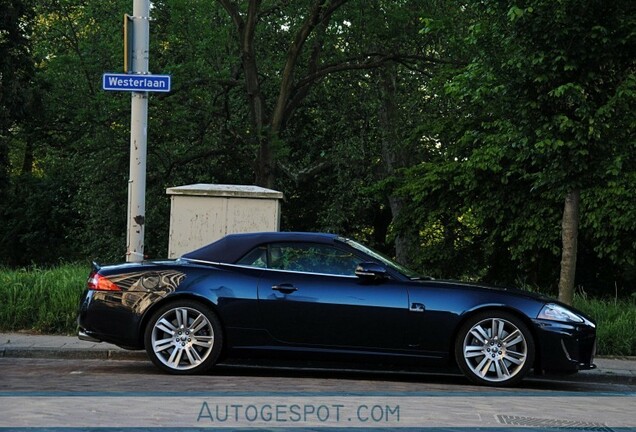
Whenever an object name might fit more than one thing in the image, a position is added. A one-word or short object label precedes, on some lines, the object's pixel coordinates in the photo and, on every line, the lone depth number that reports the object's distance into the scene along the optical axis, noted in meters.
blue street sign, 13.22
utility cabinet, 14.64
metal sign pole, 13.41
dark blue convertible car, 10.50
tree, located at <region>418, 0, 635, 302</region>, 14.01
